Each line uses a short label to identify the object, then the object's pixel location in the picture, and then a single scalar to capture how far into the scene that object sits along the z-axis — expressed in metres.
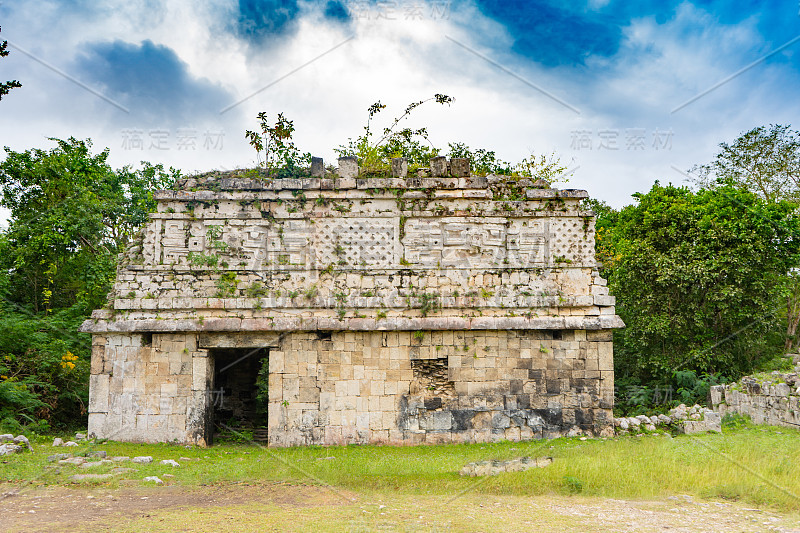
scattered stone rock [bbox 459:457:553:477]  8.54
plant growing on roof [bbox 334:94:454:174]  15.45
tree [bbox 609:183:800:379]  14.84
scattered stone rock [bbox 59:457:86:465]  8.98
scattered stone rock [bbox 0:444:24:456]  9.28
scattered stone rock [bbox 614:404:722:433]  11.74
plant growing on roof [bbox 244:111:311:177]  12.89
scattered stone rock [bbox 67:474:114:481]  8.21
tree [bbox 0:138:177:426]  13.24
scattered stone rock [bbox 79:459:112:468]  8.86
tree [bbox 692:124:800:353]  20.05
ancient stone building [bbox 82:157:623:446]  11.22
